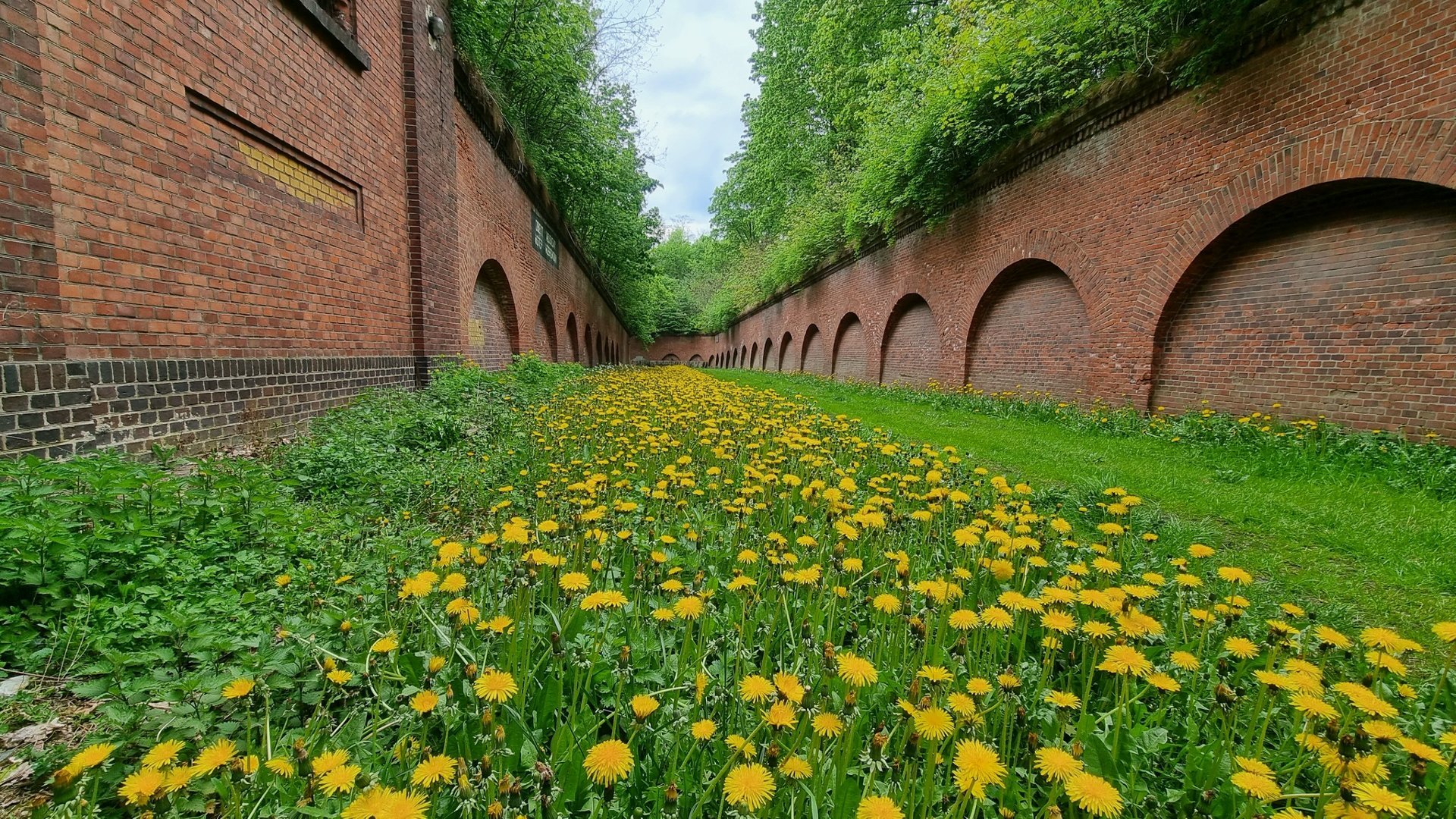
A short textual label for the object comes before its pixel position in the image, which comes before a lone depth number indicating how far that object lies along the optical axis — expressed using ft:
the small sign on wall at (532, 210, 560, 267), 42.70
